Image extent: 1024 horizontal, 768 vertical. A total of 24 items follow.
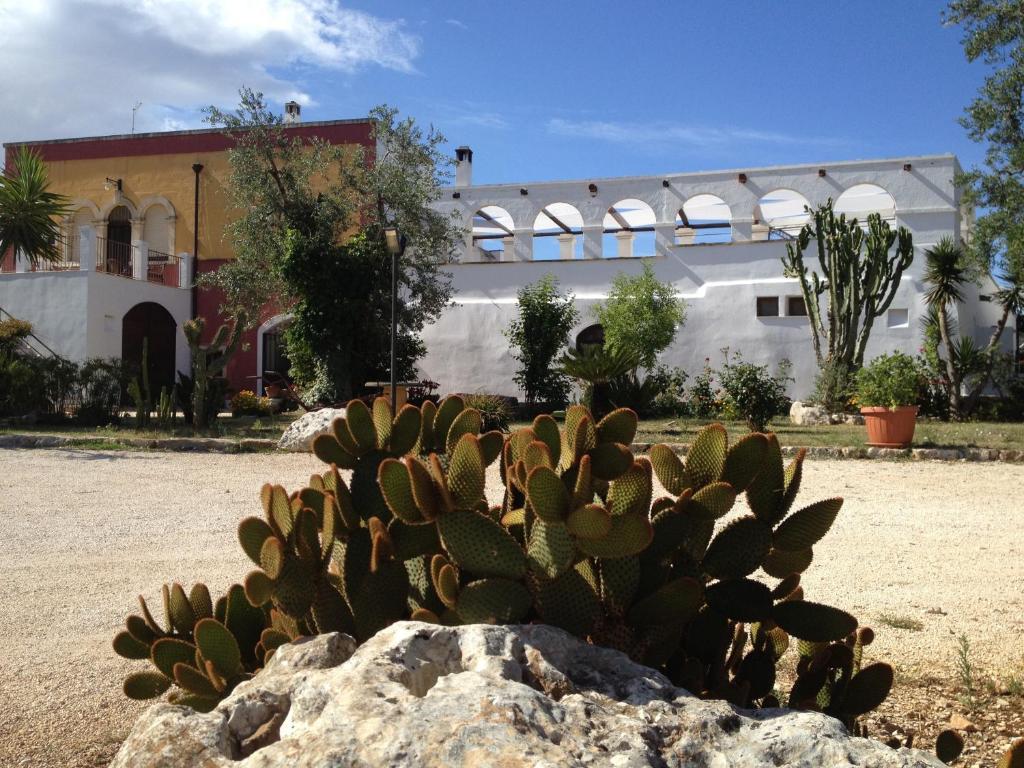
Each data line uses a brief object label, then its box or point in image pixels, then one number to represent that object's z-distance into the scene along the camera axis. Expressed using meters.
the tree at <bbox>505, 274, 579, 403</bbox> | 21.34
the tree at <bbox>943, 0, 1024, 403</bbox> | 12.16
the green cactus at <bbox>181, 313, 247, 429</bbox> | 14.76
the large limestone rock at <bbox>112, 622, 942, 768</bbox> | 1.32
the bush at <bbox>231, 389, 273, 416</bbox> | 20.59
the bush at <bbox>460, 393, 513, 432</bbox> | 14.00
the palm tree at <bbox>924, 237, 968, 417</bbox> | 18.78
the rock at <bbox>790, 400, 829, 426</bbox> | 17.61
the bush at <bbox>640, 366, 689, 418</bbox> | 19.78
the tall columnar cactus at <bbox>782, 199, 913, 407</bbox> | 17.14
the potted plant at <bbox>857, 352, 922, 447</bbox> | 12.38
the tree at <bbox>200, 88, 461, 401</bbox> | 18.50
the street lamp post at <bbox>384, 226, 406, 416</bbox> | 12.48
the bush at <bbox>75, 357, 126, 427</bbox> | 16.16
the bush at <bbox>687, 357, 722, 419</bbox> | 19.27
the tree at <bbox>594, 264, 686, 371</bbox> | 19.69
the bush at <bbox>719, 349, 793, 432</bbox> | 14.73
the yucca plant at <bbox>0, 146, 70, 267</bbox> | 17.70
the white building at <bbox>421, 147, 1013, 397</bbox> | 20.45
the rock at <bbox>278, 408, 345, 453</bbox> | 12.45
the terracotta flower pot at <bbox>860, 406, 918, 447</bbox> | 12.34
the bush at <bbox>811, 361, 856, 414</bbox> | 17.47
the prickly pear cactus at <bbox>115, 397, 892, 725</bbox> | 1.81
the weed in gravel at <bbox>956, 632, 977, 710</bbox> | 3.01
